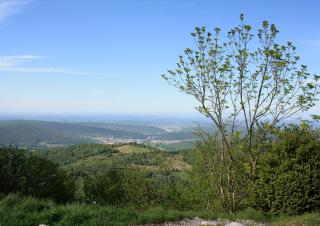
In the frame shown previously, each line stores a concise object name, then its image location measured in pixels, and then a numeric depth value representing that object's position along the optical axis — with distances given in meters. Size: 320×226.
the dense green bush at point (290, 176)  11.25
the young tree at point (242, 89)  13.42
